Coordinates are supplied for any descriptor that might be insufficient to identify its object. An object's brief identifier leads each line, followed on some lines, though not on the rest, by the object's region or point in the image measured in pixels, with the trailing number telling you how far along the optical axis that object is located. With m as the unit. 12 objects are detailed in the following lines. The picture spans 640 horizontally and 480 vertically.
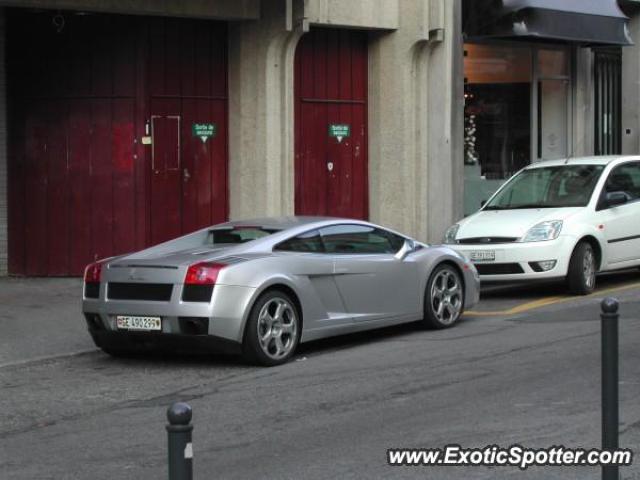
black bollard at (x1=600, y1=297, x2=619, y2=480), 5.47
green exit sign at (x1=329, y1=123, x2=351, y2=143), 19.47
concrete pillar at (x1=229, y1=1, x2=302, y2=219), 17.88
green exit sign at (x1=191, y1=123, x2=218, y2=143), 17.80
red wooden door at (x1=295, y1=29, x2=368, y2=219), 19.00
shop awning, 20.88
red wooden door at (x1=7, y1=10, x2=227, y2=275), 16.97
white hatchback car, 14.50
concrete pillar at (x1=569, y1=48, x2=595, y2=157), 24.61
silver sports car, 10.12
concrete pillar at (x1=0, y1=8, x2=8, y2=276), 16.97
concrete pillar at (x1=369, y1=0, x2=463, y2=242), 19.88
